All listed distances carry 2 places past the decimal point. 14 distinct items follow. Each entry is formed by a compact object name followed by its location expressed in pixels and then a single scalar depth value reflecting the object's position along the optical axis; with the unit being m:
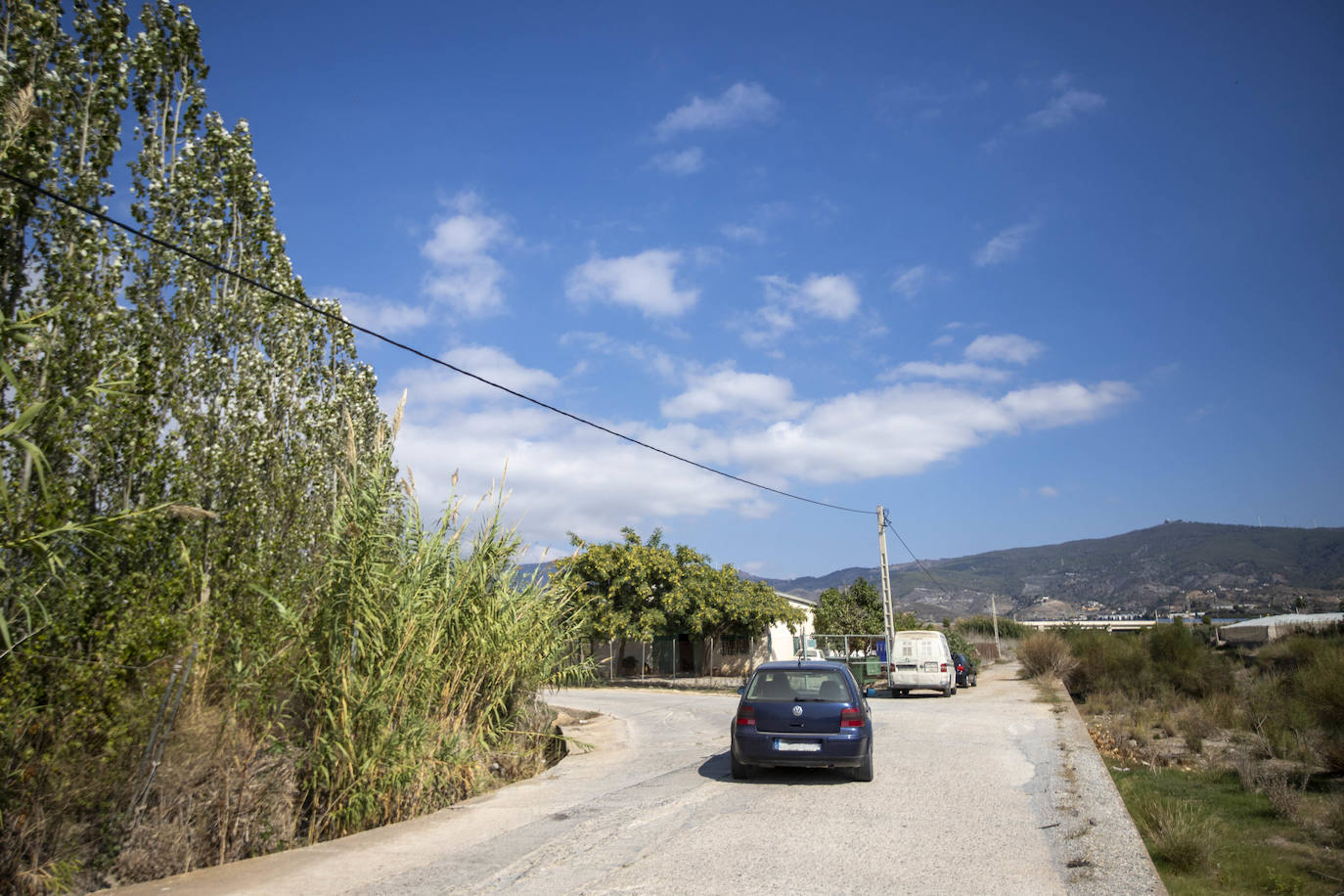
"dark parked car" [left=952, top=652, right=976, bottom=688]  31.20
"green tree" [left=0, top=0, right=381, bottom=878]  6.04
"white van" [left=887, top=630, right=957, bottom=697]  25.86
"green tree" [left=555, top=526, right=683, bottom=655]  33.91
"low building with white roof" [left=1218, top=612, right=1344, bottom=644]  41.34
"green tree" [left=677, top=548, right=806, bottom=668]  35.00
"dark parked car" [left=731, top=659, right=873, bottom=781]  9.99
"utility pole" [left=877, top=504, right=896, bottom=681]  30.14
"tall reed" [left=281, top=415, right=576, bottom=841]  8.19
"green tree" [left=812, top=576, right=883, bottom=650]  45.53
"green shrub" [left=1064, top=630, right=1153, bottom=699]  29.70
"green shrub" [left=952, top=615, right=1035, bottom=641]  72.69
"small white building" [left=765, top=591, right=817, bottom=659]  42.13
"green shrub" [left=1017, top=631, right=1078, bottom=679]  31.91
